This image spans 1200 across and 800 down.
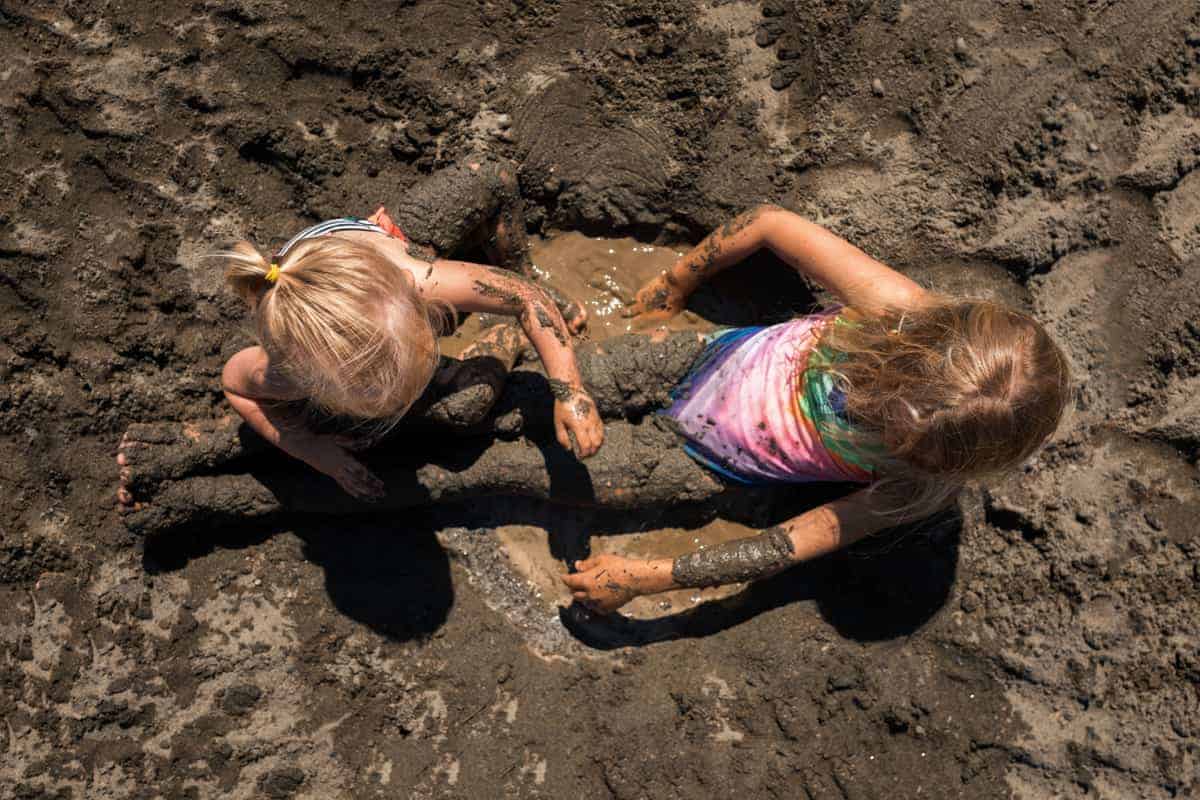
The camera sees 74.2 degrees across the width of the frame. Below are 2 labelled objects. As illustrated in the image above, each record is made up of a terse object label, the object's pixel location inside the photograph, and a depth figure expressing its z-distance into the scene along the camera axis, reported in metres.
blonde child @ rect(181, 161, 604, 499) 1.80
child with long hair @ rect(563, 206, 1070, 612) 1.84
